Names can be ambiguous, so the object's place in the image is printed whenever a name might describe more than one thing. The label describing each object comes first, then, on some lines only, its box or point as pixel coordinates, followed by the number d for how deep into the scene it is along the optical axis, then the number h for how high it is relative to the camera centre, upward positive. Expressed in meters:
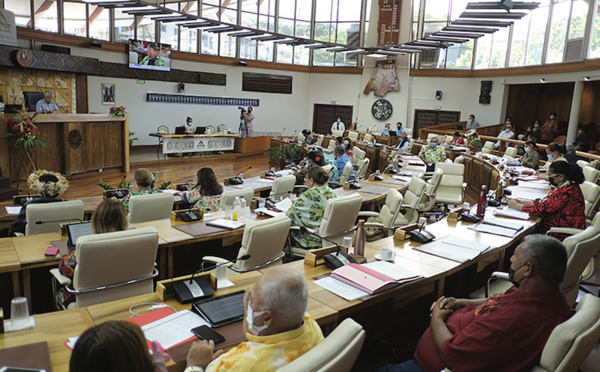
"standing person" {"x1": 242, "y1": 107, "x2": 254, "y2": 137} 15.86 -0.64
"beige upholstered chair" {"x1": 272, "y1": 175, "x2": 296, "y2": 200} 5.74 -1.02
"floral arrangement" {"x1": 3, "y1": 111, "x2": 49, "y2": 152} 7.68 -0.66
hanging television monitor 13.97 +1.41
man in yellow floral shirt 1.58 -0.80
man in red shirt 1.94 -0.91
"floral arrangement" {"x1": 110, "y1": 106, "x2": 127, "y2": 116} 9.99 -0.30
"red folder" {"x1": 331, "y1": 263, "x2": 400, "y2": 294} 2.57 -0.99
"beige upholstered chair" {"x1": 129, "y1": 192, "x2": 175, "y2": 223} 4.38 -1.06
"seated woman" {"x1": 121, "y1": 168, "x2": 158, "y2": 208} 4.82 -0.89
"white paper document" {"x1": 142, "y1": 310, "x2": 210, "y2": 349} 1.96 -1.03
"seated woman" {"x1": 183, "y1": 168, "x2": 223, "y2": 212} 4.83 -0.97
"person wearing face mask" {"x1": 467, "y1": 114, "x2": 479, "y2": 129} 16.50 -0.23
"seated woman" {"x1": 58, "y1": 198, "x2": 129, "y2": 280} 2.87 -0.80
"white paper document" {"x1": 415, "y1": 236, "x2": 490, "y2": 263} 3.22 -1.00
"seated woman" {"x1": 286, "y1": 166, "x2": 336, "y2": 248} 4.30 -0.98
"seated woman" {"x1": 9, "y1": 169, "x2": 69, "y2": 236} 4.16 -0.95
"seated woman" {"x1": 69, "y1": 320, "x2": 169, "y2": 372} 1.16 -0.66
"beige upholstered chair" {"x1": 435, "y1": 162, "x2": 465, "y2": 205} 7.33 -1.07
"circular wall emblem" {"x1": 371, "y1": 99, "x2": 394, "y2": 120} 18.69 +0.12
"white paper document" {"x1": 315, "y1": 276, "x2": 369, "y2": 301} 2.49 -1.02
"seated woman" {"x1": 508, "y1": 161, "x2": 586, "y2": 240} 4.32 -0.78
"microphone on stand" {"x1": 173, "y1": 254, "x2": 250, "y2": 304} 2.34 -0.99
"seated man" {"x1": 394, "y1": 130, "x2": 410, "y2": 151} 12.20 -0.79
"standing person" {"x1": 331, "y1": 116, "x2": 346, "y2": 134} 17.89 -0.65
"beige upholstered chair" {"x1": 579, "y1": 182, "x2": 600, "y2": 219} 5.14 -0.86
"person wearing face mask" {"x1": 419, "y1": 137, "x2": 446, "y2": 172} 9.48 -0.85
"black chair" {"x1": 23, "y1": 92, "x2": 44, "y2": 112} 11.30 -0.15
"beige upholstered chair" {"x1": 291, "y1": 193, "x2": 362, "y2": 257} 4.18 -1.04
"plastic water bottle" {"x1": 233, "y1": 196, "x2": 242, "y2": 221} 4.25 -1.01
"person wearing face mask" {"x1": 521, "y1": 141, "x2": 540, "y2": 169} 9.21 -0.78
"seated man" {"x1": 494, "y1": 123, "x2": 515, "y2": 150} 14.42 -0.45
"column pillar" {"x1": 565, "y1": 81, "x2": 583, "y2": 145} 12.74 +0.32
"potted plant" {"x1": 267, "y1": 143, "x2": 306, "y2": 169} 12.15 -1.22
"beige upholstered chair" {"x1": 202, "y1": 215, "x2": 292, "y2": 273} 3.22 -1.02
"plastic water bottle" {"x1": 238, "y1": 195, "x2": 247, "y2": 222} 4.34 -1.05
